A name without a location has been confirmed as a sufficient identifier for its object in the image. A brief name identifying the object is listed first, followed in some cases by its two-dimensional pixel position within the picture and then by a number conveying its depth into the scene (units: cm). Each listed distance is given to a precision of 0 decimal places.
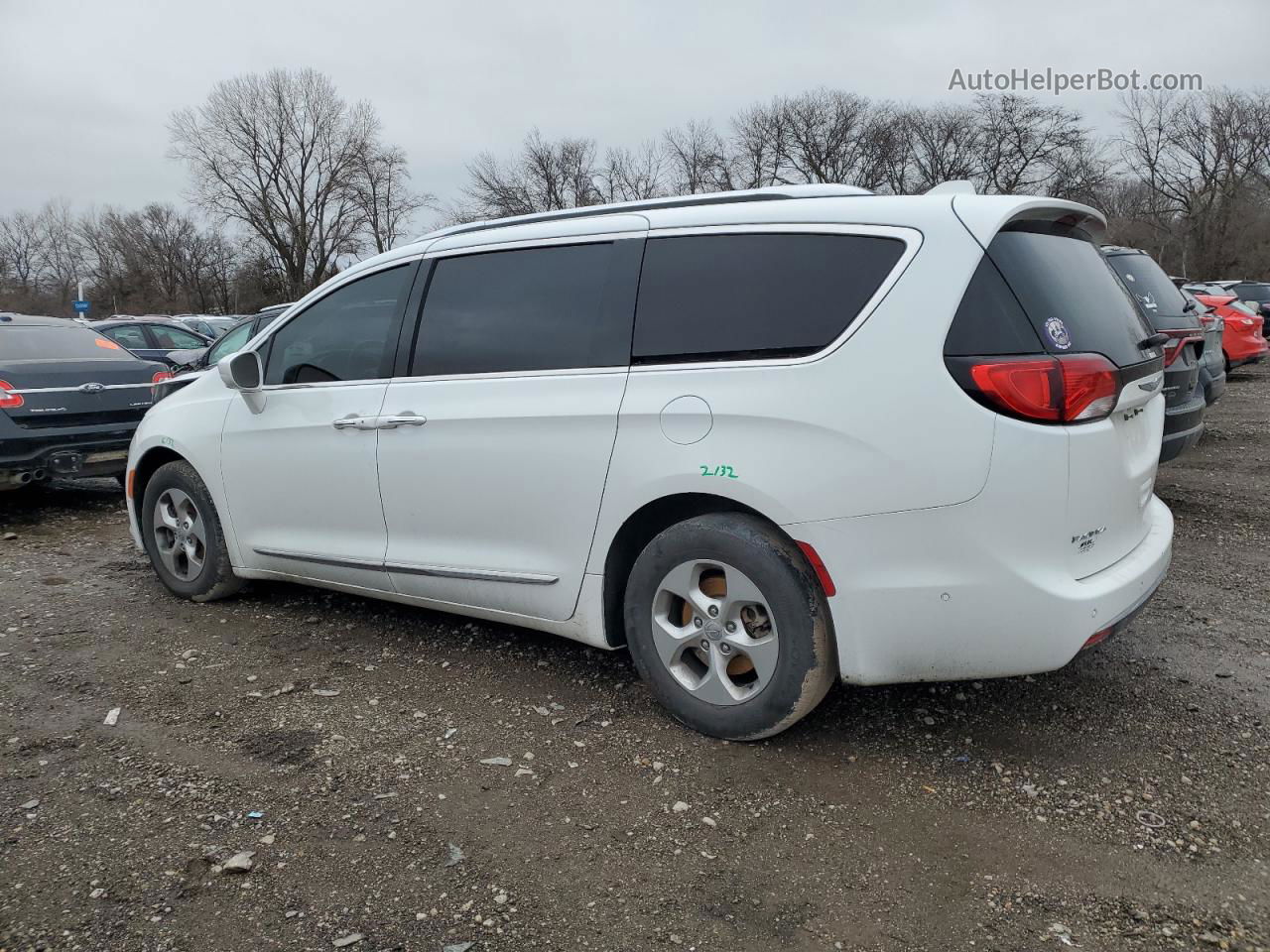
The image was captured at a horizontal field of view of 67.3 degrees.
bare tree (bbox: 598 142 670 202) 5312
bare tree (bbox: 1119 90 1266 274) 4844
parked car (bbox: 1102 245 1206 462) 562
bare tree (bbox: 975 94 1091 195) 5016
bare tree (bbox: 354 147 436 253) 5556
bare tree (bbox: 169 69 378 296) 5428
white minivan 271
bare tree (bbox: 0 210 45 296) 7244
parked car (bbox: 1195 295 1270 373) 1454
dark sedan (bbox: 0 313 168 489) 701
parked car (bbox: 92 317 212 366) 1530
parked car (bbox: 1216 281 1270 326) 2219
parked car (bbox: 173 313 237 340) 2074
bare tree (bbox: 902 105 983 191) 5194
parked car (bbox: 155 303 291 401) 1059
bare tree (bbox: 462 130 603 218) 5206
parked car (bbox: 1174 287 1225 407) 774
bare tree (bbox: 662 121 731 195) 5150
